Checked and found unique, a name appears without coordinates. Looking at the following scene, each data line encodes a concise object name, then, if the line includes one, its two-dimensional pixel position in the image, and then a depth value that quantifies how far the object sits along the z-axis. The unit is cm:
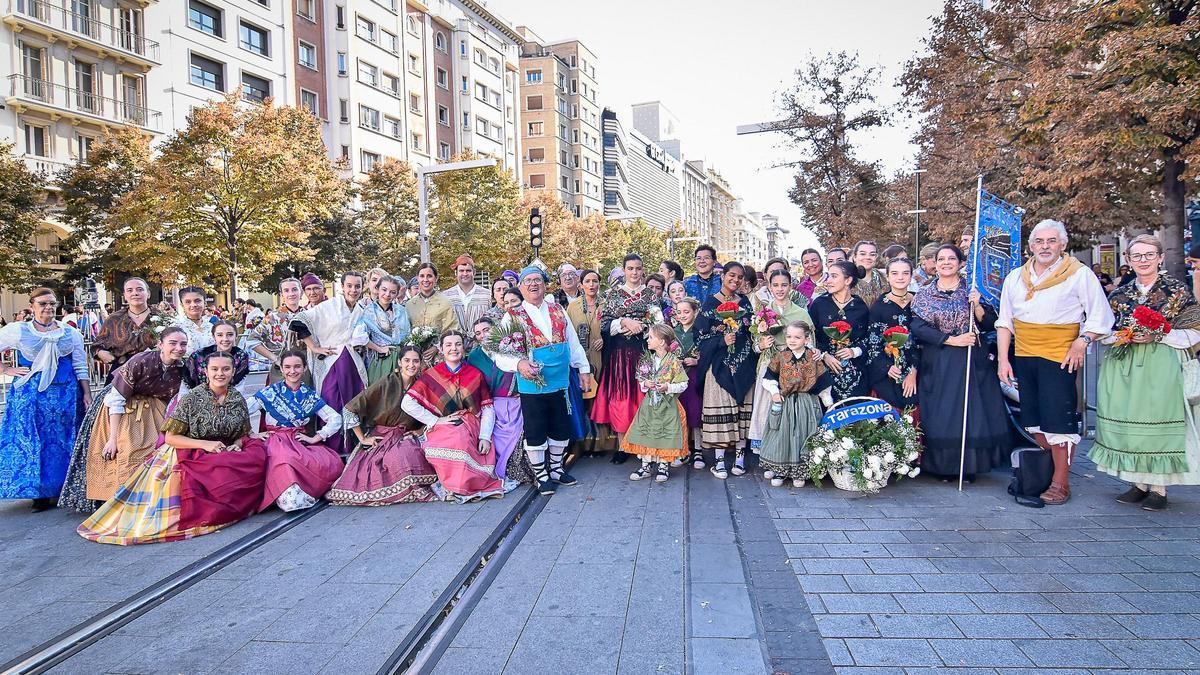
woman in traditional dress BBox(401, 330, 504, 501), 612
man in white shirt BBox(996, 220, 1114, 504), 539
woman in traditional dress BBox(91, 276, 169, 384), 629
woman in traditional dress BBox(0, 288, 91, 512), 598
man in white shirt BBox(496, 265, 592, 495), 643
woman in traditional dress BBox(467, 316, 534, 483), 657
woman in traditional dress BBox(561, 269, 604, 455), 760
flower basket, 579
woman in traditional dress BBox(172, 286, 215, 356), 648
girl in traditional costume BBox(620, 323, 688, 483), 659
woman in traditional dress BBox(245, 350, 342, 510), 586
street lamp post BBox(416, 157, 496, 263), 2050
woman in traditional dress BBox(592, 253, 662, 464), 718
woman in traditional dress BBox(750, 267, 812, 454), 646
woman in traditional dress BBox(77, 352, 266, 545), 530
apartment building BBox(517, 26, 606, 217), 6544
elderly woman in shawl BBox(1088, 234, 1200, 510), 520
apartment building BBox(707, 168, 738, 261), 14162
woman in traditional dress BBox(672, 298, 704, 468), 687
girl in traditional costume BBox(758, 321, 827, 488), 618
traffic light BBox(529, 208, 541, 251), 2027
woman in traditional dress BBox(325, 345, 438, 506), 607
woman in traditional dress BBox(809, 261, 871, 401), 636
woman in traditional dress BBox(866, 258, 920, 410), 632
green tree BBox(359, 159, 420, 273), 3042
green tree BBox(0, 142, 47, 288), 2048
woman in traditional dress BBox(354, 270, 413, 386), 725
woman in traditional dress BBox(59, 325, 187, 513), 587
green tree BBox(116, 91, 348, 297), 2036
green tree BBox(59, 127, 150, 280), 2328
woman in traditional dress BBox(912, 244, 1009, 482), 607
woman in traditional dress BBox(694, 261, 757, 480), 670
